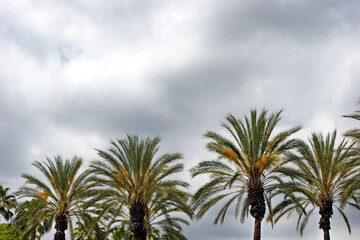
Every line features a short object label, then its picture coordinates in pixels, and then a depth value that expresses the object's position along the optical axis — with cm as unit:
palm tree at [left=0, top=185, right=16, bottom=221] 3862
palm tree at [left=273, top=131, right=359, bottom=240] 2602
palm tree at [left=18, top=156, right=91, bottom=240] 2783
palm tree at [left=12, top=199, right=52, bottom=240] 2706
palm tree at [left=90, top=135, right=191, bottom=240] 2502
